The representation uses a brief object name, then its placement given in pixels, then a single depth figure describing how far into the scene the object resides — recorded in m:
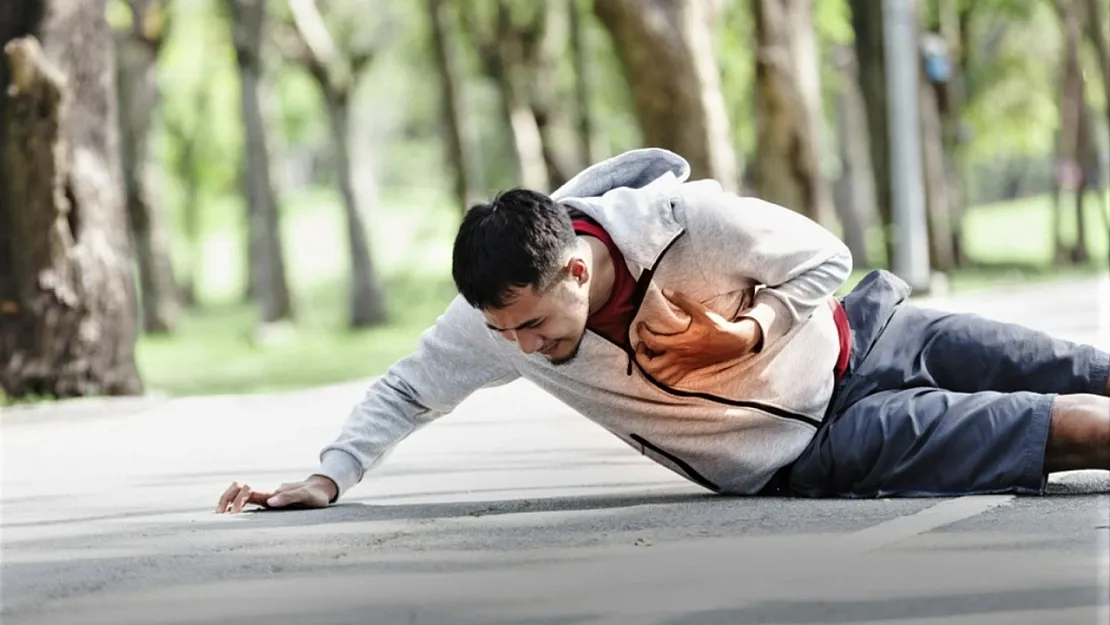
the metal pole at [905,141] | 19.66
